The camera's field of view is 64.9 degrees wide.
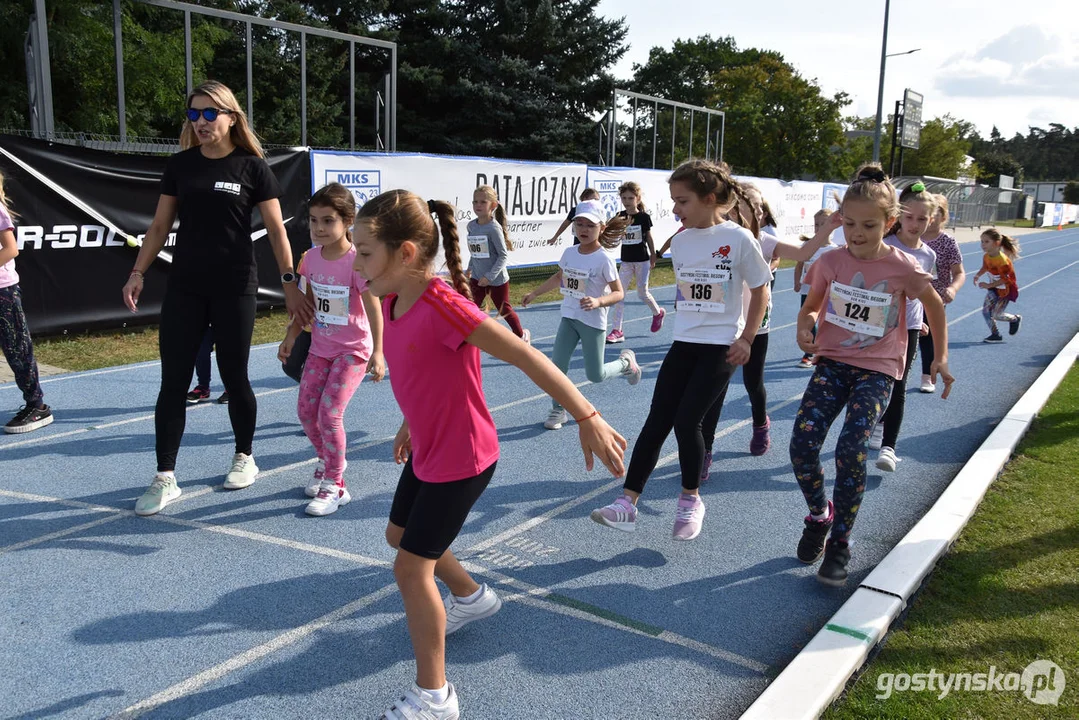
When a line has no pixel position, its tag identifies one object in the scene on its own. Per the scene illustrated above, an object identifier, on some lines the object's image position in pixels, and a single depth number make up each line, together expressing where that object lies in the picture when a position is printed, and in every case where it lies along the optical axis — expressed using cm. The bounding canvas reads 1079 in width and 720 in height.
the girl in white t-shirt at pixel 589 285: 627
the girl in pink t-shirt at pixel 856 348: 387
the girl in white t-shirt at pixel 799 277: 852
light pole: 3057
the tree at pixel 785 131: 4444
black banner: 886
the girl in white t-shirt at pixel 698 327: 419
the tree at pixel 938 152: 5594
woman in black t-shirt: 447
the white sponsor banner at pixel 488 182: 1184
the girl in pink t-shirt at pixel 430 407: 260
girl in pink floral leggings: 467
